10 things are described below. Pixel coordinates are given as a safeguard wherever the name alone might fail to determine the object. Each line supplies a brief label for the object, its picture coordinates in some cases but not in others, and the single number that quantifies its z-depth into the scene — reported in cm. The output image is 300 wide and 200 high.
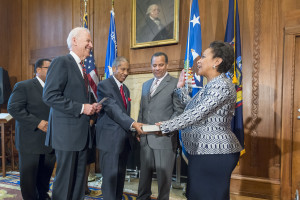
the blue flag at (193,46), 301
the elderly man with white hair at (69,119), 179
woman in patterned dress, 143
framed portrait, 373
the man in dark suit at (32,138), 243
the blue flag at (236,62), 283
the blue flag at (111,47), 379
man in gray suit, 236
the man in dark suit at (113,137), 226
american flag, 383
